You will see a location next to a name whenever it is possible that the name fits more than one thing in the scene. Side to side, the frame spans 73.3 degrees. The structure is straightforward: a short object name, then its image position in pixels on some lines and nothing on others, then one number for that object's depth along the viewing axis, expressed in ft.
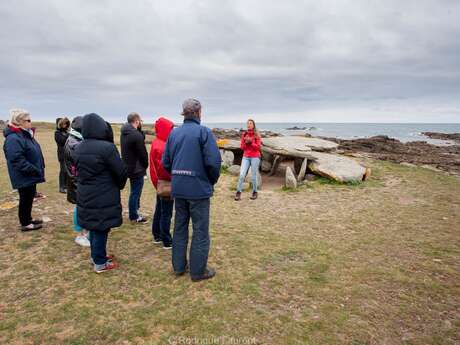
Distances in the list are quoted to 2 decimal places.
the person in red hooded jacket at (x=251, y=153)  32.56
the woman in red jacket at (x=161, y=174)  17.21
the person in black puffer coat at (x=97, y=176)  14.78
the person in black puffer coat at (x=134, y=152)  21.89
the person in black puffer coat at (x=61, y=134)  29.22
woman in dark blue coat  19.53
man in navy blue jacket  14.52
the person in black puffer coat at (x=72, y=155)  17.51
